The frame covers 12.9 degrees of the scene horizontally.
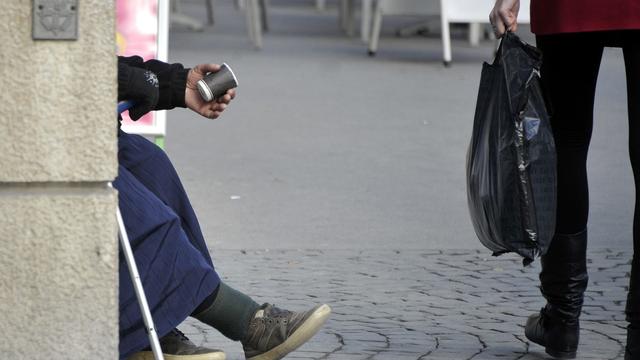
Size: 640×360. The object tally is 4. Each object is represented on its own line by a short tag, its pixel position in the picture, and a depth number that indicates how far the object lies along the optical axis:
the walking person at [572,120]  7.63
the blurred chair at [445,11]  23.66
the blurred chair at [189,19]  31.53
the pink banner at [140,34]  12.77
